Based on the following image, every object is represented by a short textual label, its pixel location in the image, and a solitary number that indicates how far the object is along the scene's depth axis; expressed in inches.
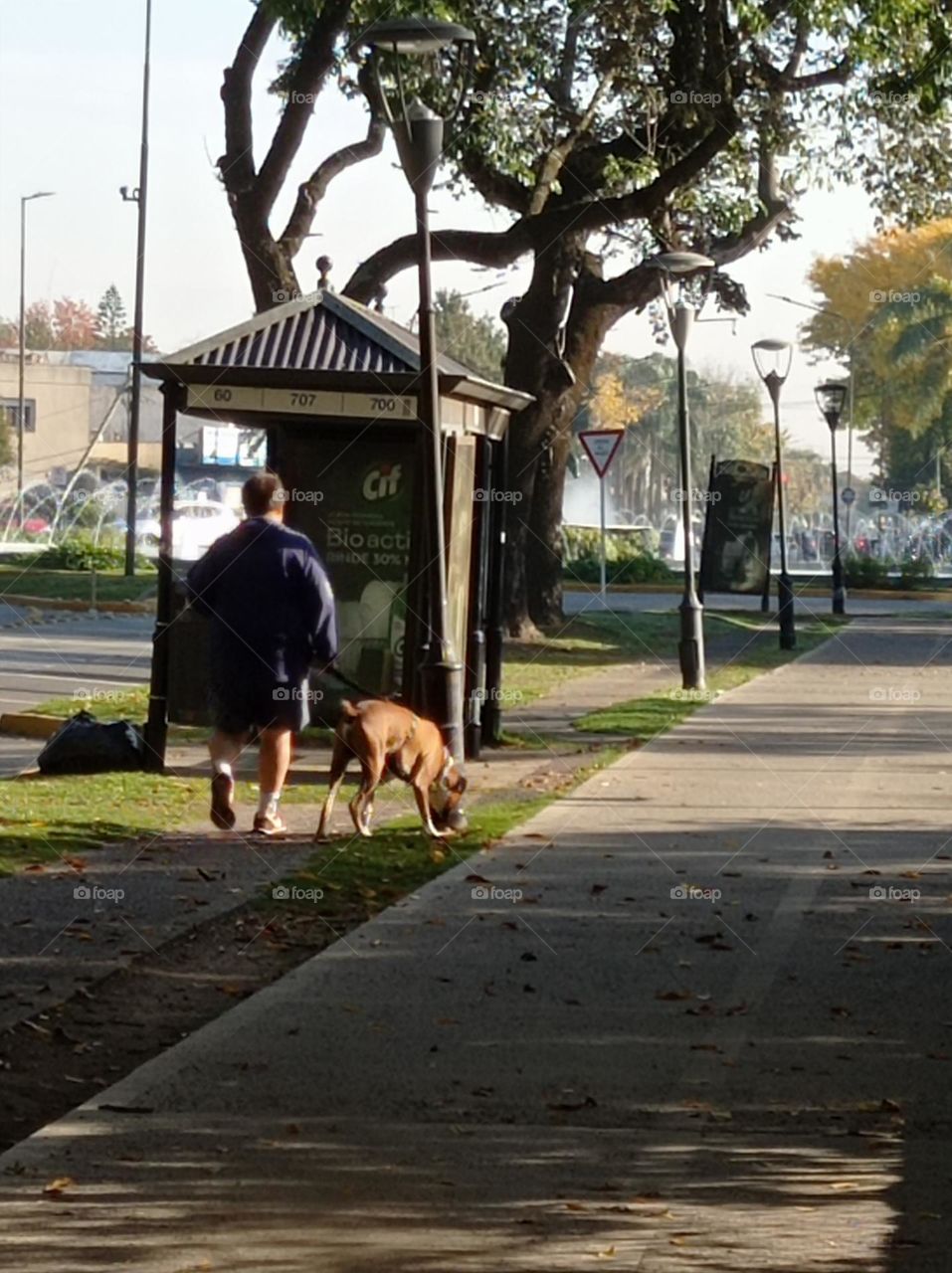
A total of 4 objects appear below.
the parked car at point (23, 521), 3105.3
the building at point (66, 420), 4192.9
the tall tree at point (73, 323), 6058.1
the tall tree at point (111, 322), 6767.2
